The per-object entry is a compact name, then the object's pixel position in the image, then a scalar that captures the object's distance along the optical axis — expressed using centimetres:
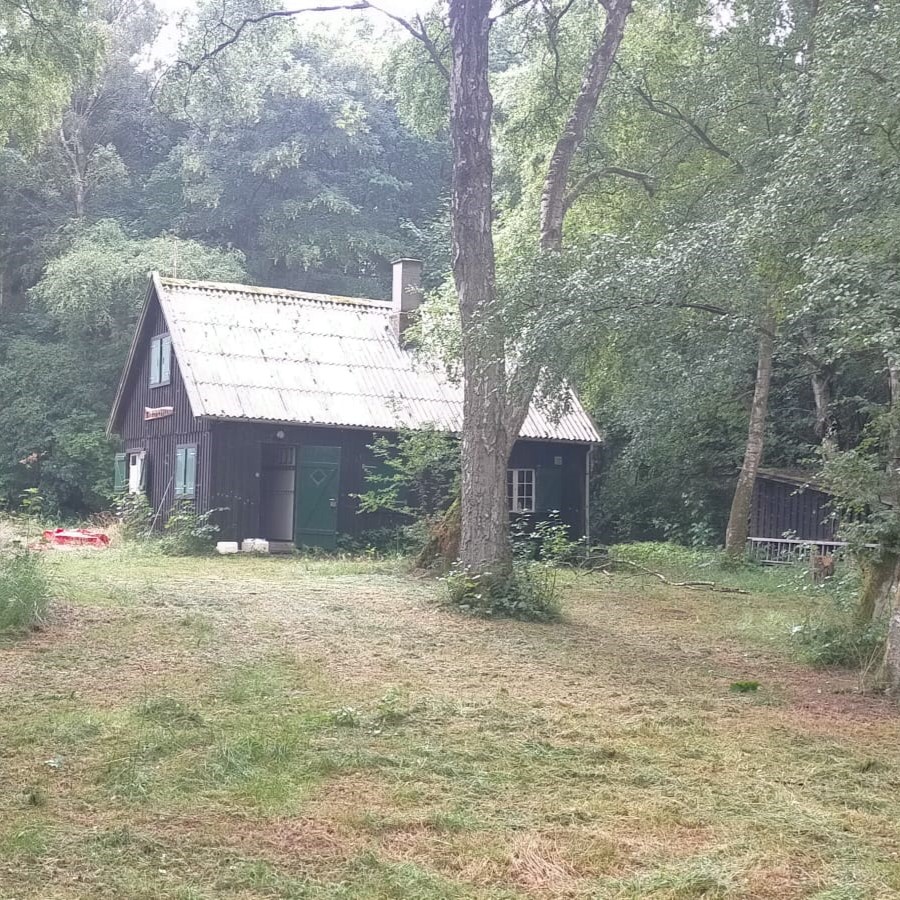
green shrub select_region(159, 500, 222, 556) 1755
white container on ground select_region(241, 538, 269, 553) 1842
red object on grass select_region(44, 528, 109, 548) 1827
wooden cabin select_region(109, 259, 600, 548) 1875
